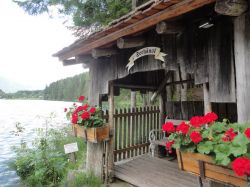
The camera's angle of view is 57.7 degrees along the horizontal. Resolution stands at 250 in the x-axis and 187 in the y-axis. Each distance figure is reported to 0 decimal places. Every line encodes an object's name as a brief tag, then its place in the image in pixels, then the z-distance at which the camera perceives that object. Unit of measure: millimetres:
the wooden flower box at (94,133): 3730
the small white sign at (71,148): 5000
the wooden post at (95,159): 4125
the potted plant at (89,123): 3754
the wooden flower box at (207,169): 1824
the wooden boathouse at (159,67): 2029
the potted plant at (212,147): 1597
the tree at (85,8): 7395
